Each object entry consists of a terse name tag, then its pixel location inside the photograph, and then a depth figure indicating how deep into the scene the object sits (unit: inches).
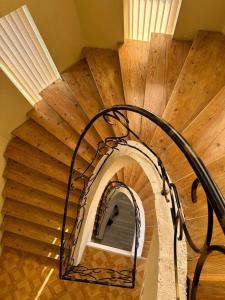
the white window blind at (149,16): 98.4
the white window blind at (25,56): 92.2
